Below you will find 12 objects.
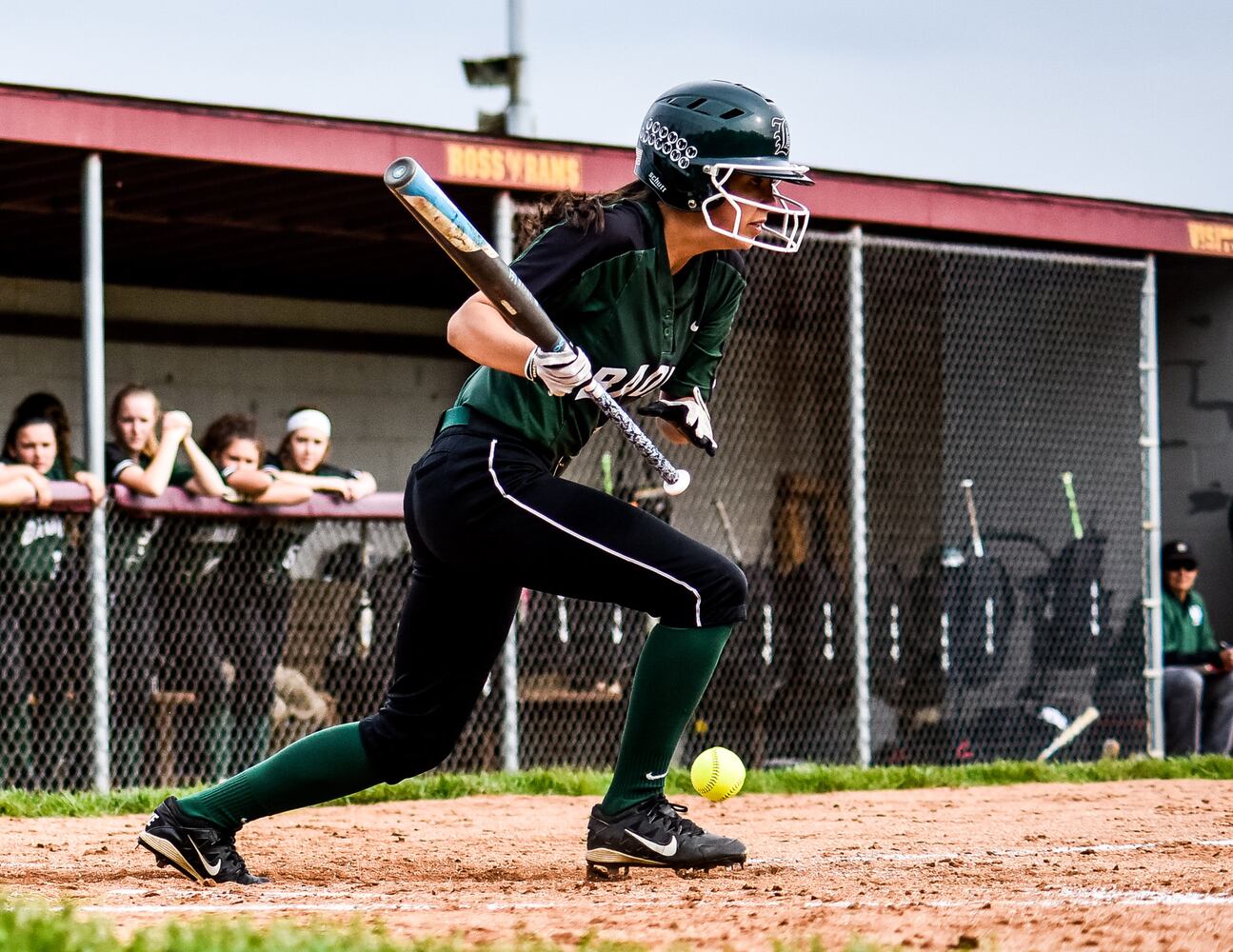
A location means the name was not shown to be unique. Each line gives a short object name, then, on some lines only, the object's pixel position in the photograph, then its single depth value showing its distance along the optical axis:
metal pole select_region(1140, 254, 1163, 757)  19.20
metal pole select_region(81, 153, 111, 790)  14.39
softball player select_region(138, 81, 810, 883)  7.89
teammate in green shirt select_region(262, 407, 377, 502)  16.09
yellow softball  9.95
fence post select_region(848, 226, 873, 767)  17.34
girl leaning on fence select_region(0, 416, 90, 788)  14.56
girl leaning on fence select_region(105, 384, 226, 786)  15.09
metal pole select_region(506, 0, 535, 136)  24.25
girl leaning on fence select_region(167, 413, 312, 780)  15.12
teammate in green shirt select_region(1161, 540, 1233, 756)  19.61
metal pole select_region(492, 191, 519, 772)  16.03
